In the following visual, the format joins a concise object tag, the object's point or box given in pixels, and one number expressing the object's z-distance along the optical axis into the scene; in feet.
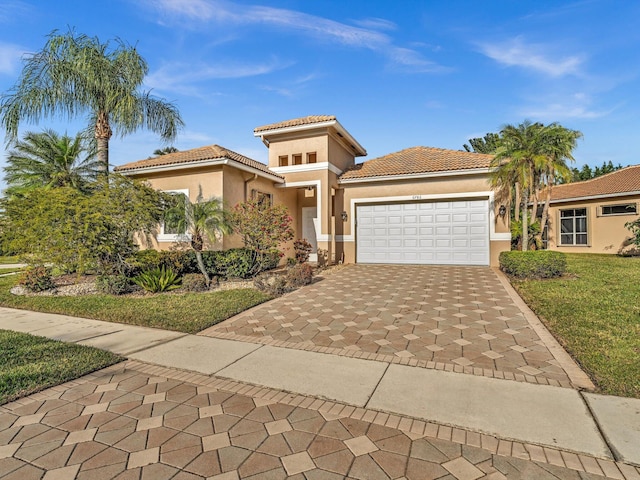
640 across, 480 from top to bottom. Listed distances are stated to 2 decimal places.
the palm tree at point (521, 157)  38.34
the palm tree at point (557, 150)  38.93
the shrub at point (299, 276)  32.37
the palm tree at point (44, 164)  37.40
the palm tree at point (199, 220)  33.88
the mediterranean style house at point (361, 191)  41.57
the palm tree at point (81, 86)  37.93
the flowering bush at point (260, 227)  35.55
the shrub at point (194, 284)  30.40
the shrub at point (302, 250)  44.68
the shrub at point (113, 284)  29.53
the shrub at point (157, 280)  30.19
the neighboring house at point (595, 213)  57.57
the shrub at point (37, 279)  30.76
